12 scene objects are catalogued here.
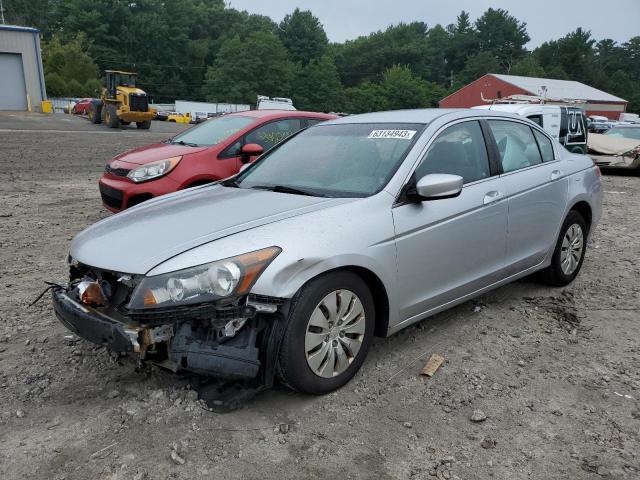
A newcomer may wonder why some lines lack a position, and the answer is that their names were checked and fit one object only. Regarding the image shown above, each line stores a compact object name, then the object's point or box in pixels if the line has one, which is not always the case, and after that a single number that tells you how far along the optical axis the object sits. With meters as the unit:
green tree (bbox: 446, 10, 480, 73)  113.62
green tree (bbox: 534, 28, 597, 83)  99.06
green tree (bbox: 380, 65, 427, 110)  86.81
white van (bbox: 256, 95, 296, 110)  36.29
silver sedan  2.69
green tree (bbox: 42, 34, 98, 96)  58.72
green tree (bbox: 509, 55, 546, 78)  88.75
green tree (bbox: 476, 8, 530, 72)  113.44
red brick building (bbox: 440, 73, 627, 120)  54.78
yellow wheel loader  26.41
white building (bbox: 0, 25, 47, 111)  40.19
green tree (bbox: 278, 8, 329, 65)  100.04
